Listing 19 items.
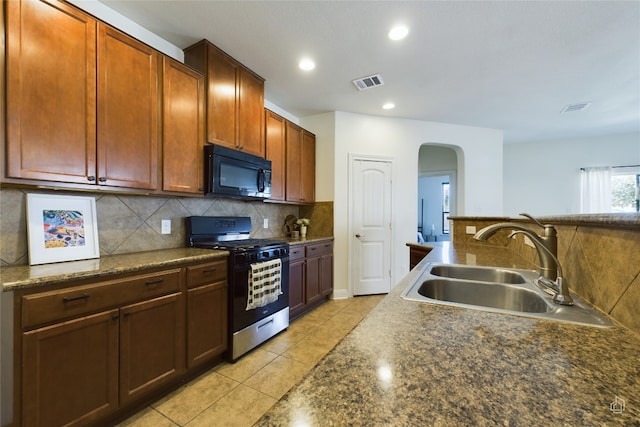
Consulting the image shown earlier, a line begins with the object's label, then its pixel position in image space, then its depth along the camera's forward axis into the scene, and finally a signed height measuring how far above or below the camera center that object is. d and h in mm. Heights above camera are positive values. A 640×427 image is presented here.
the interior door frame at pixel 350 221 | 3729 -127
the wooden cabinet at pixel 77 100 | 1312 +644
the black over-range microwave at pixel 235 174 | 2186 +353
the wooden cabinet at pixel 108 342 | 1164 -707
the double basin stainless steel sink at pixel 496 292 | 773 -319
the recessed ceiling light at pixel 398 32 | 2064 +1440
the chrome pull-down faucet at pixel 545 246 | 967 -128
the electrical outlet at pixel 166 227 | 2184 -125
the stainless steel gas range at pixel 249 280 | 2098 -583
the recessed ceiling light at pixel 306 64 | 2533 +1456
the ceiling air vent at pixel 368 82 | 2816 +1440
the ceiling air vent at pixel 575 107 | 3498 +1437
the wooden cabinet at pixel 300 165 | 3348 +639
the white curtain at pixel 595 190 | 4719 +414
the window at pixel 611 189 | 4625 +419
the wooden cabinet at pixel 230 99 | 2242 +1056
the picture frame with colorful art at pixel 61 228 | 1485 -99
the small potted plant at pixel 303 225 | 3639 -181
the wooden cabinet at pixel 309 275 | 2893 -760
